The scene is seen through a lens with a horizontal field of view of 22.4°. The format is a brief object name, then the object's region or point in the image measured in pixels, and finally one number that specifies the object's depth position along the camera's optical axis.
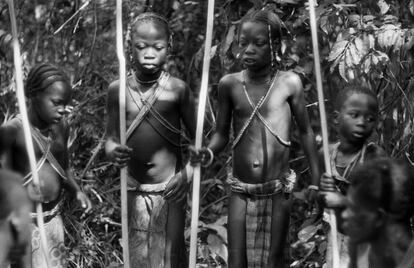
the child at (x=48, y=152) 6.07
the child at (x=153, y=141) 6.38
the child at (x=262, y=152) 6.26
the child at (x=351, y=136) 5.94
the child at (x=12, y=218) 4.62
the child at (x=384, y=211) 4.77
